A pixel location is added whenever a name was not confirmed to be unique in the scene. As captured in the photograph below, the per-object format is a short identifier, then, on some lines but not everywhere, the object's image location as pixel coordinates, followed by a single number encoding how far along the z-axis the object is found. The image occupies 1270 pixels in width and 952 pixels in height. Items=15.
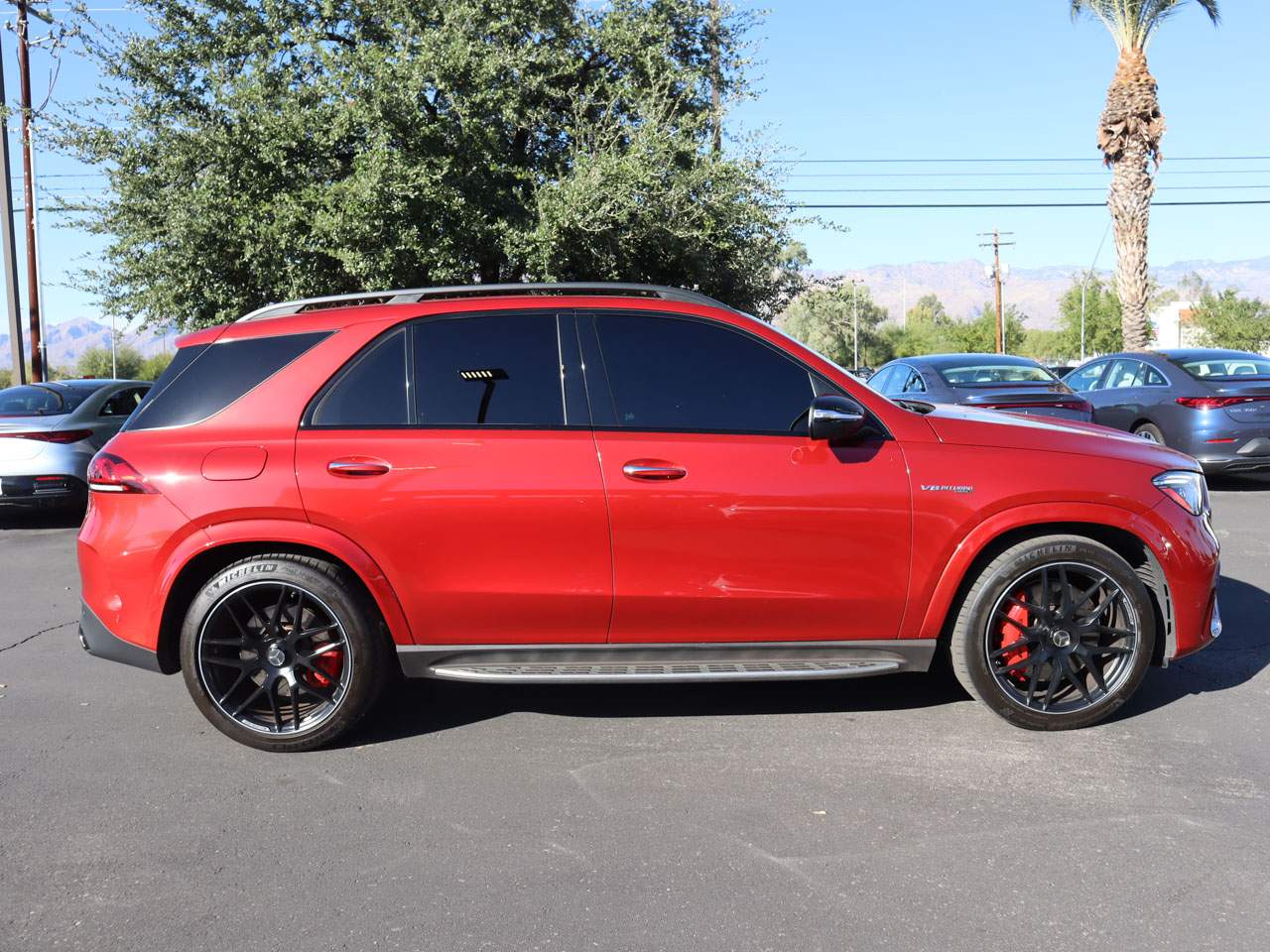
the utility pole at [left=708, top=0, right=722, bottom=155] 18.98
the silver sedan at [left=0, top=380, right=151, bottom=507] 10.14
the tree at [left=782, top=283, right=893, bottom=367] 106.00
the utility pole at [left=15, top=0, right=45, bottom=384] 23.38
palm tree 24.28
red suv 4.16
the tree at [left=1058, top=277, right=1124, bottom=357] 81.56
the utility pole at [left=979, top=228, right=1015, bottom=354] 58.63
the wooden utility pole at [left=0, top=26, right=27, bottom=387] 20.89
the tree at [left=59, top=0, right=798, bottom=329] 16.20
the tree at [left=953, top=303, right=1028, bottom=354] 76.75
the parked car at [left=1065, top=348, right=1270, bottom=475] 10.93
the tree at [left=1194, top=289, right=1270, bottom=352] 68.88
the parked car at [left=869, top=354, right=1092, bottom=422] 10.73
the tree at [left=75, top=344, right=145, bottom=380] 64.00
